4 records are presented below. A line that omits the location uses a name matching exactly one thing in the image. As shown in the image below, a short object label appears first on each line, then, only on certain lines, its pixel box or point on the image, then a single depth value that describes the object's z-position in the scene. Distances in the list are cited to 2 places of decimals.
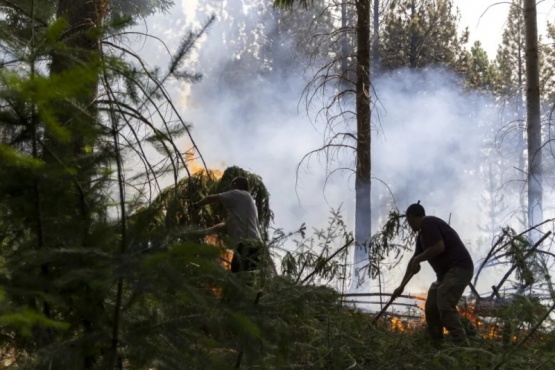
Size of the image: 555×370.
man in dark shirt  7.40
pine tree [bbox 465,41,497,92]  33.50
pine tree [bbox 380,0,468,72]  30.47
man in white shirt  6.75
